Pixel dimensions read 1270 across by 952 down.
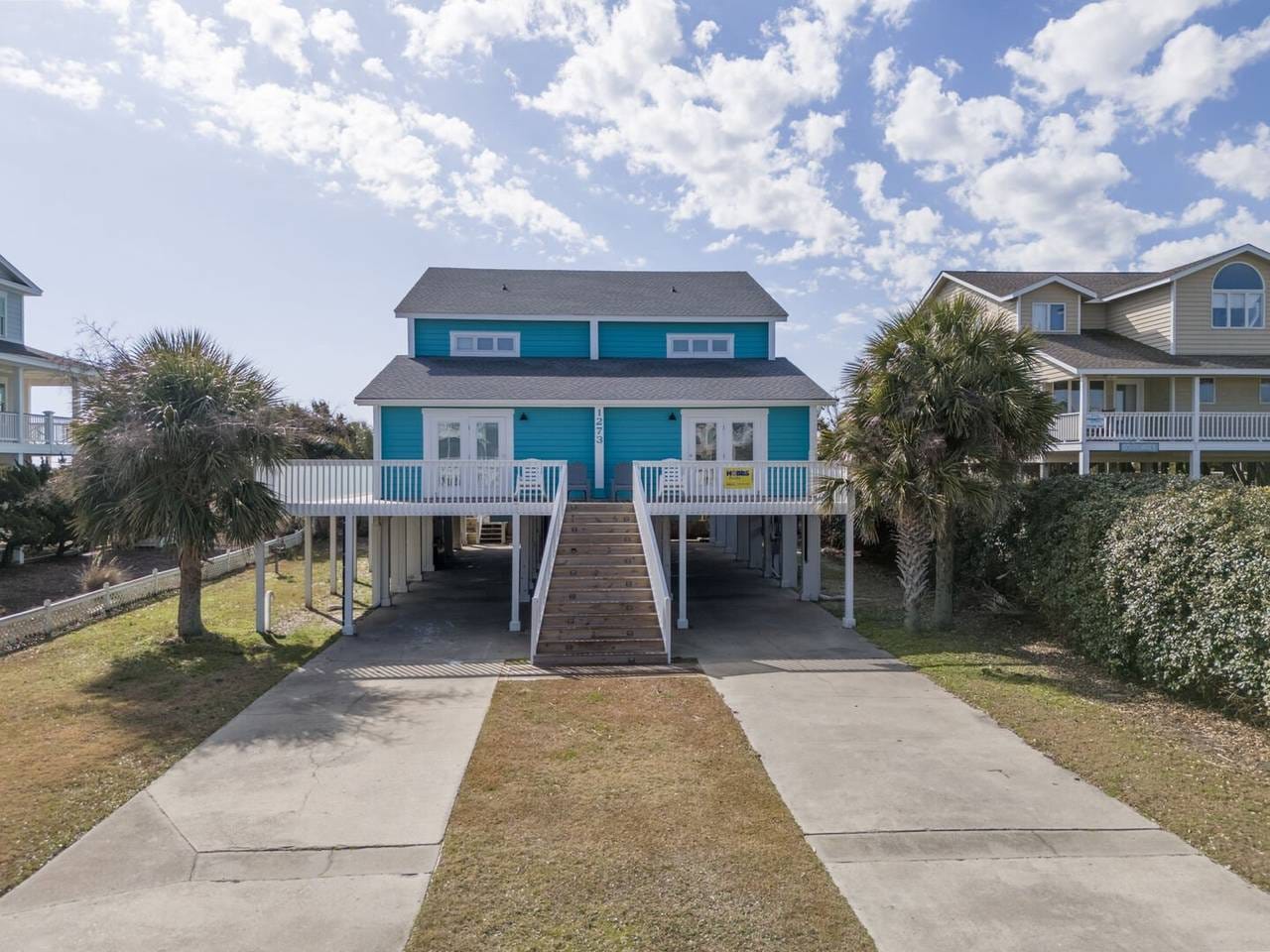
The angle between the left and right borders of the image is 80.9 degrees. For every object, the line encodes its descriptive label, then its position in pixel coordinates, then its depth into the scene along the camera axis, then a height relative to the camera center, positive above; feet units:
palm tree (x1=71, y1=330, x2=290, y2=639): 39.42 +0.71
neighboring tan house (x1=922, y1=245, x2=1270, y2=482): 70.49 +11.16
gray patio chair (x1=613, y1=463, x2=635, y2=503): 57.82 -0.87
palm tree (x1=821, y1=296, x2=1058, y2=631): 42.06 +3.26
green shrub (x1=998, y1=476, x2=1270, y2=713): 28.71 -4.62
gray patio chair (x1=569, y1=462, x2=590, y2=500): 57.67 -0.83
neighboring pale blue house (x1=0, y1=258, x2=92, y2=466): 73.58 +8.07
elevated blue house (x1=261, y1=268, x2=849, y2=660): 47.09 +2.56
